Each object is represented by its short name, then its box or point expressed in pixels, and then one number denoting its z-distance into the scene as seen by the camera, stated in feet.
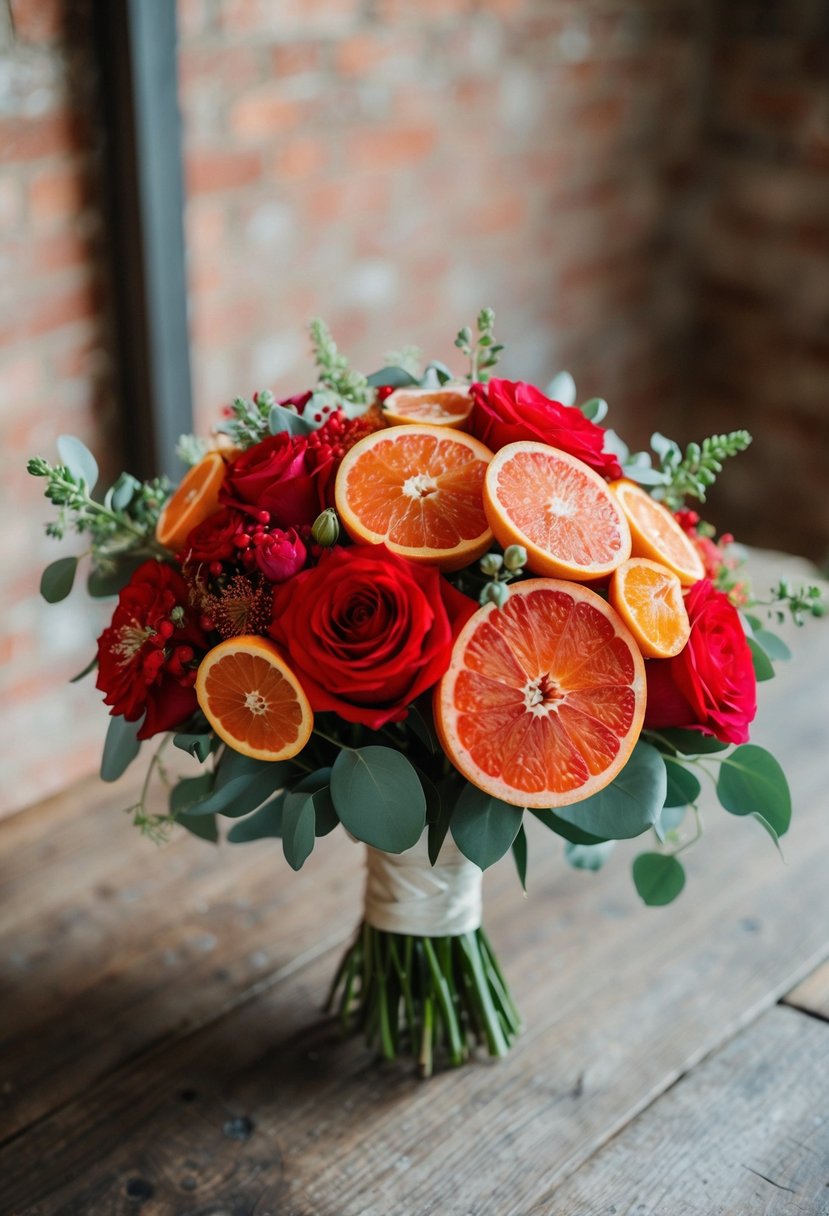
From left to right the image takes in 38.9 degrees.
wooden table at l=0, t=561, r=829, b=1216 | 2.55
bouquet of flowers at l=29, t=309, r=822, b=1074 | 2.18
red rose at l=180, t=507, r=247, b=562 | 2.31
